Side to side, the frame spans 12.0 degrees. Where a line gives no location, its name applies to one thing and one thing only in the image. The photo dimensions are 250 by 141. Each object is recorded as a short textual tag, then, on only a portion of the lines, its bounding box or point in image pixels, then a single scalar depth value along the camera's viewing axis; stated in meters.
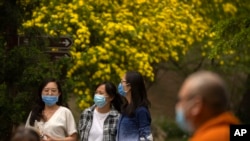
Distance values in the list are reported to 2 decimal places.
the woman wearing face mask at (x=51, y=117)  13.14
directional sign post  18.48
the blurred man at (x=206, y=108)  5.99
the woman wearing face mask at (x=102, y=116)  13.32
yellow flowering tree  21.72
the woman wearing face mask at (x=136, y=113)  12.58
